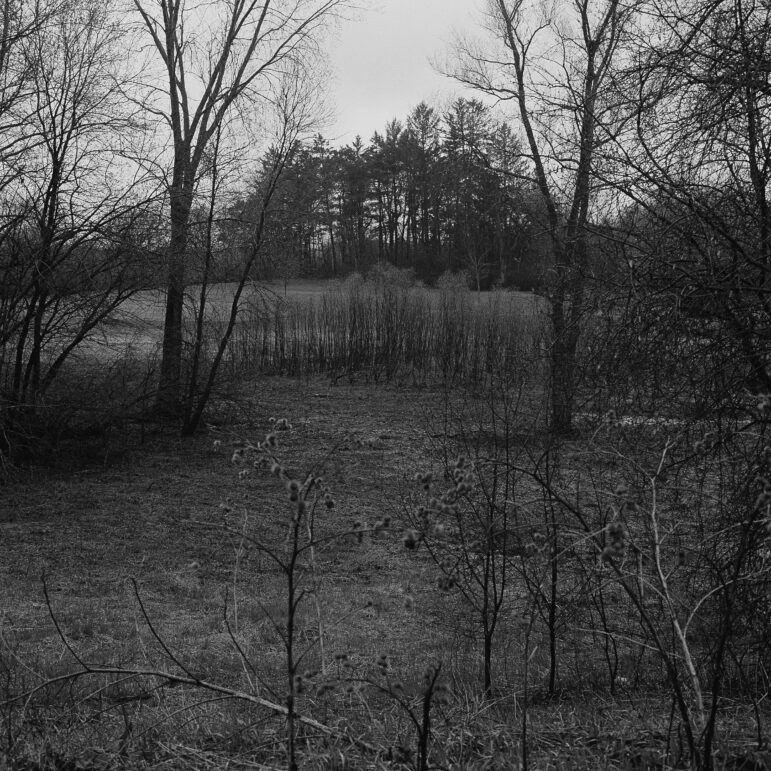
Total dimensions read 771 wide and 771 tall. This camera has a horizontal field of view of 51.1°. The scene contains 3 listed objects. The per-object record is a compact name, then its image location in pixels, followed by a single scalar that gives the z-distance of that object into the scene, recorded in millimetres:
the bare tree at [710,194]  4496
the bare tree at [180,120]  13344
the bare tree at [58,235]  10430
